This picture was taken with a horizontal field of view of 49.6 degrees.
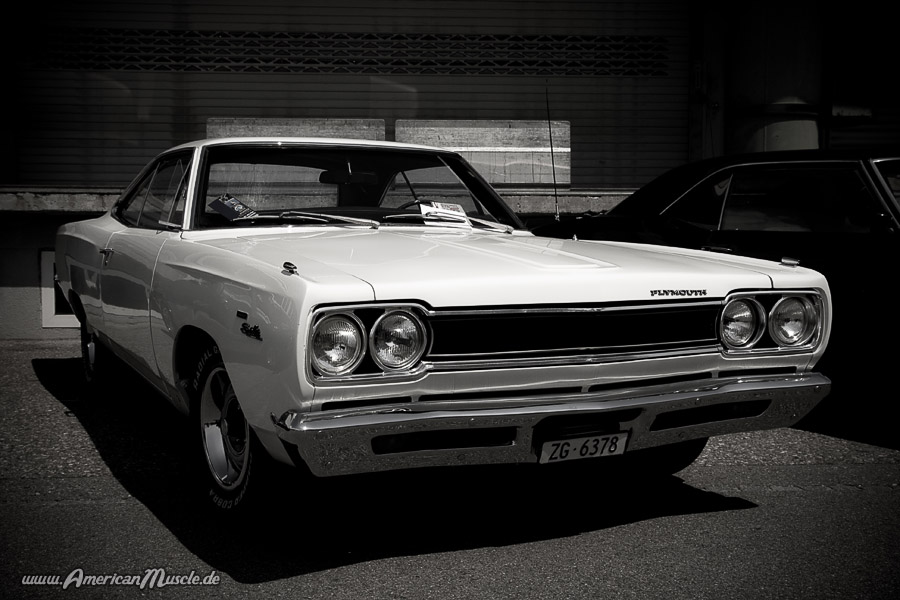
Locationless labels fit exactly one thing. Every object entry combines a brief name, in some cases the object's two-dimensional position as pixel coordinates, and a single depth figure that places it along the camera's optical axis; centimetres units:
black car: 482
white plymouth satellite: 281
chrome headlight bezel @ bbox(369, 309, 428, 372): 283
